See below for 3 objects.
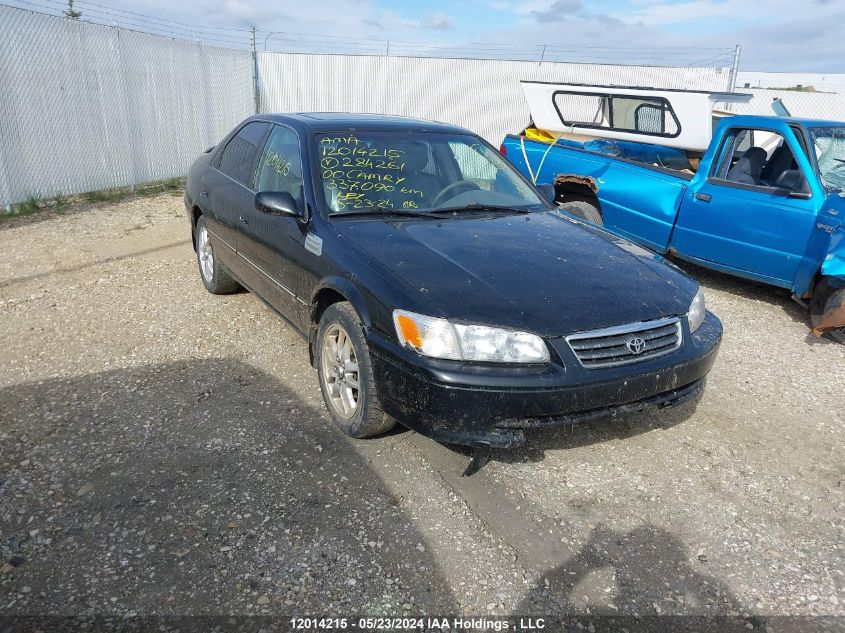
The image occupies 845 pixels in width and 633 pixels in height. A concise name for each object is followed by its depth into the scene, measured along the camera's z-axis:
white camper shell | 6.55
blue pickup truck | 5.18
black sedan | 2.69
